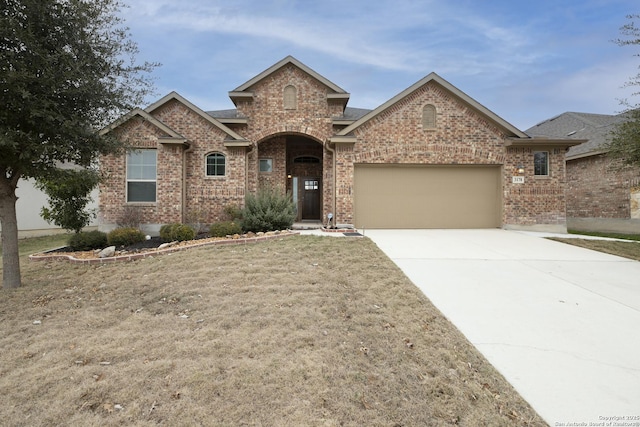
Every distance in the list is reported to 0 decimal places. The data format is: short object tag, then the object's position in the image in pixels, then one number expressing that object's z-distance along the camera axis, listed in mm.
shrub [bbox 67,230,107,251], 9109
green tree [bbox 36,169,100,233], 9430
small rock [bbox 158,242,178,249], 8728
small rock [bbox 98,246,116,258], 7934
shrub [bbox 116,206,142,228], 11680
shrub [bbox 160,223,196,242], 9992
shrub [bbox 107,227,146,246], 9539
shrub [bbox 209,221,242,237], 10164
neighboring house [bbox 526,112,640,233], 14109
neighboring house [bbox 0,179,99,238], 15195
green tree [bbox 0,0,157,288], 4824
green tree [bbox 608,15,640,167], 8594
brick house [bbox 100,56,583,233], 12211
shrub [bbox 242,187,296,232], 10844
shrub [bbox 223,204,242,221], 12453
